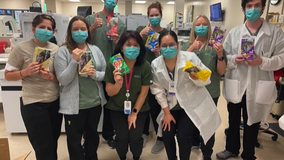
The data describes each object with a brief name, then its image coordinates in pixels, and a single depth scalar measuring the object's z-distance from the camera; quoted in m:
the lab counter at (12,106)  2.46
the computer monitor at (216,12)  7.16
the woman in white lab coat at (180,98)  1.72
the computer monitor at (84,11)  3.20
